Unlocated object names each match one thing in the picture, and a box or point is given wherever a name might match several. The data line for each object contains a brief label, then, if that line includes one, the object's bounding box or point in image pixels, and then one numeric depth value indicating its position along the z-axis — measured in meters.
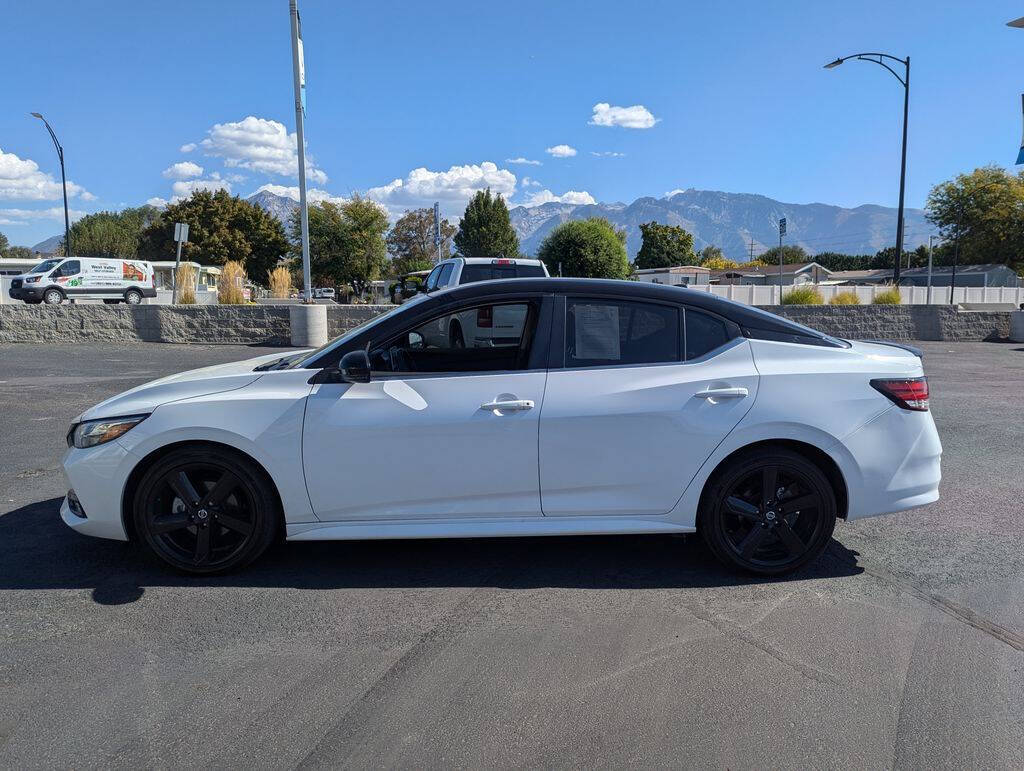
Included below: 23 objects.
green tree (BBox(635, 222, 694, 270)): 93.62
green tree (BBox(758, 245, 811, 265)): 122.94
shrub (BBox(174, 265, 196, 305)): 17.77
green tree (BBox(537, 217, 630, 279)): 53.50
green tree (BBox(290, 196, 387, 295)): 63.38
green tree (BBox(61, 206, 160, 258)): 74.81
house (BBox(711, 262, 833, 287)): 81.75
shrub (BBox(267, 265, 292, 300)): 20.11
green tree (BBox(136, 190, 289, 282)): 62.03
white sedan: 3.73
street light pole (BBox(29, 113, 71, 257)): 35.33
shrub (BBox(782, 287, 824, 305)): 19.86
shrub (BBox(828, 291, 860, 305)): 19.60
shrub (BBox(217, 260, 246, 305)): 17.81
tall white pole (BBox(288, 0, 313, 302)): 16.86
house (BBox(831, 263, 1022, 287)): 71.19
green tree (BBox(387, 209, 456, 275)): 90.31
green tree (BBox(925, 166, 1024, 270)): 57.92
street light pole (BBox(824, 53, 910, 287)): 24.25
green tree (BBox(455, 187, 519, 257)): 73.88
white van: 30.09
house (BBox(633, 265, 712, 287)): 70.28
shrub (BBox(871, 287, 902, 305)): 19.69
